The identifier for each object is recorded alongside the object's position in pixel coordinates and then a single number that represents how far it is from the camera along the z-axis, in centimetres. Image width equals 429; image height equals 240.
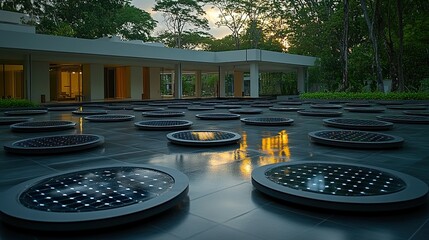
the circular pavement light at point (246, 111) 1512
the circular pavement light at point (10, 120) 1125
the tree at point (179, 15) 4234
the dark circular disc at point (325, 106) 1789
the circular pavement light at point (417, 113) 1365
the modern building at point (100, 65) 2250
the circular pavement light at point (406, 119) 1121
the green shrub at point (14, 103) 1917
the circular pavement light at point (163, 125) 971
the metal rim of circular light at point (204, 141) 702
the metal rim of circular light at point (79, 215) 285
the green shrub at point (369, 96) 2268
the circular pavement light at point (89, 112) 1486
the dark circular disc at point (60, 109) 1808
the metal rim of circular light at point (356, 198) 331
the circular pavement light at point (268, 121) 1072
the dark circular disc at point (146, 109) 1709
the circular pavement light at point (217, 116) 1259
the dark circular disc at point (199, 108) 1752
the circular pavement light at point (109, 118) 1202
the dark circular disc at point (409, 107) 1688
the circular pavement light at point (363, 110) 1530
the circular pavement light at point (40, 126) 929
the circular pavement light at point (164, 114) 1369
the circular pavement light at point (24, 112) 1481
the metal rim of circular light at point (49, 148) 620
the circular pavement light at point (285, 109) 1656
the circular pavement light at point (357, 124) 957
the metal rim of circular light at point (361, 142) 674
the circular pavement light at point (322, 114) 1367
